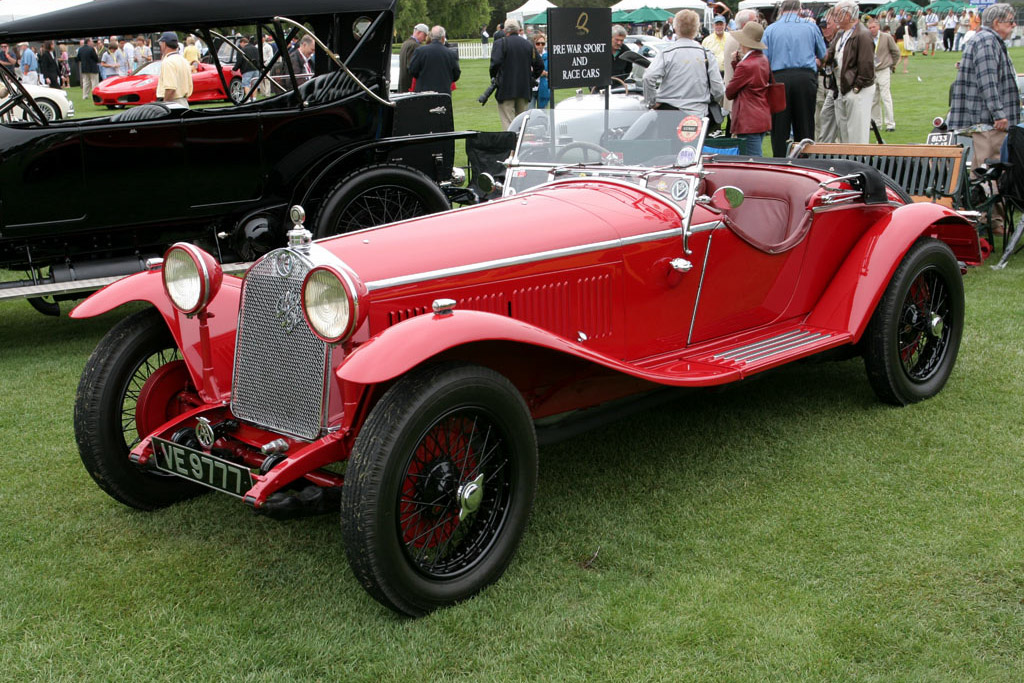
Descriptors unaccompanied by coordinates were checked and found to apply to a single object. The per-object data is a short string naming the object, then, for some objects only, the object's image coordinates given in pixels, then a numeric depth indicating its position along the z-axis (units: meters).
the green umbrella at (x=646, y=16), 31.06
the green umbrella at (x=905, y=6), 41.06
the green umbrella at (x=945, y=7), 42.30
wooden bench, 7.24
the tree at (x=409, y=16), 45.72
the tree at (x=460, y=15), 51.62
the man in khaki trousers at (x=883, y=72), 13.22
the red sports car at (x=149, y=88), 7.12
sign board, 7.13
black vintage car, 6.07
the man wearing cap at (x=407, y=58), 14.28
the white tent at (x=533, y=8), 33.94
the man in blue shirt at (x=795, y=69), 9.81
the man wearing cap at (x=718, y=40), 13.81
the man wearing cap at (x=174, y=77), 7.92
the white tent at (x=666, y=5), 30.12
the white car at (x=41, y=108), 6.33
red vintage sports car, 3.12
